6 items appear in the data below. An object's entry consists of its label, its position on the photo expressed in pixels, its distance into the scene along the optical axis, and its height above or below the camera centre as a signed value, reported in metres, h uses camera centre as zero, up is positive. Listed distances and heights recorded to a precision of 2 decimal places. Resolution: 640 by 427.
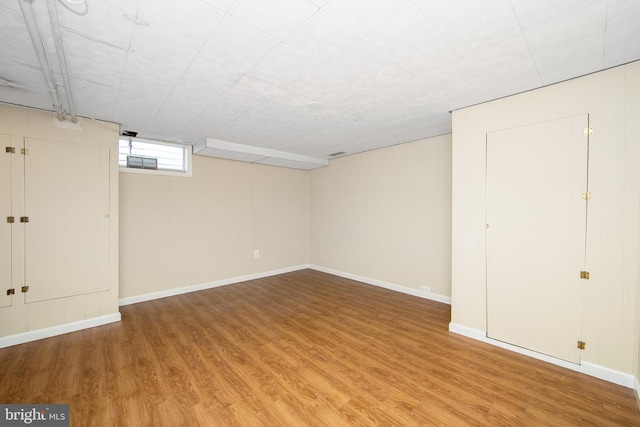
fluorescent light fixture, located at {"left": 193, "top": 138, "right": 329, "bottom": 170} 4.29 +1.06
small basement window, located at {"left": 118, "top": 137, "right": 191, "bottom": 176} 4.11 +0.92
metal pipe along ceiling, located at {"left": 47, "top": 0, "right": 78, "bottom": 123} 1.48 +1.15
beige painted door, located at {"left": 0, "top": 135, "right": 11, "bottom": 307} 2.78 -0.14
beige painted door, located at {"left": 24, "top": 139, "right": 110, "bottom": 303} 2.96 -0.11
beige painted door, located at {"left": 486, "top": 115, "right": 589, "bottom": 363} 2.34 -0.22
